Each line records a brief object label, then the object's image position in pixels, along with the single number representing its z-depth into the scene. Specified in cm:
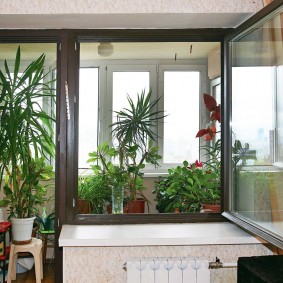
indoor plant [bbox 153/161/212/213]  267
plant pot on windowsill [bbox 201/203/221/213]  257
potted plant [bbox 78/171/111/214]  256
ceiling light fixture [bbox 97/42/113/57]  259
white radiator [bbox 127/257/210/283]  211
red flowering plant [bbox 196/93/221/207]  266
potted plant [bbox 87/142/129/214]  263
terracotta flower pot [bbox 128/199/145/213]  261
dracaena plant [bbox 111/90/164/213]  265
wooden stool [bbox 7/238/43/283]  311
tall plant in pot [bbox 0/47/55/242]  277
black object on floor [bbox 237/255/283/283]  160
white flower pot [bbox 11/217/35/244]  299
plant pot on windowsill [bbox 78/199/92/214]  254
